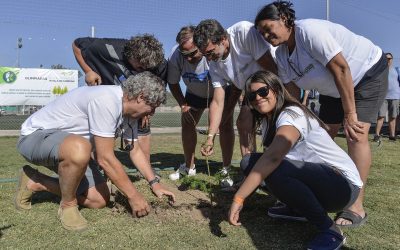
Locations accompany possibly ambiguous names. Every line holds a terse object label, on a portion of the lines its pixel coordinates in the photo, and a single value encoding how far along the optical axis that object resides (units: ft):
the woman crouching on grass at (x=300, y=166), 8.43
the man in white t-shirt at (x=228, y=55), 11.35
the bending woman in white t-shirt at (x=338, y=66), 9.31
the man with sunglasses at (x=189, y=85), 12.96
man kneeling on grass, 9.57
